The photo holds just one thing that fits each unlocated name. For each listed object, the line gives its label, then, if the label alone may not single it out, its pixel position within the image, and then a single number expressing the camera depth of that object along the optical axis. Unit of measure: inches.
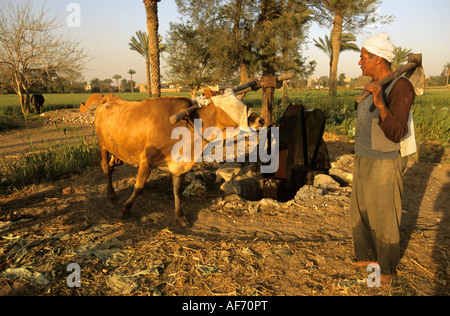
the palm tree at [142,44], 1479.8
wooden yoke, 116.8
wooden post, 183.2
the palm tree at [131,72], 3466.5
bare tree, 594.9
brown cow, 143.6
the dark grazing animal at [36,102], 762.2
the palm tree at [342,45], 1184.3
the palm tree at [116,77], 4259.4
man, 86.0
